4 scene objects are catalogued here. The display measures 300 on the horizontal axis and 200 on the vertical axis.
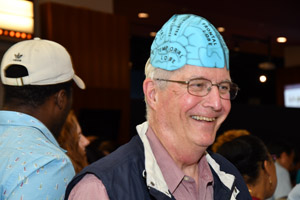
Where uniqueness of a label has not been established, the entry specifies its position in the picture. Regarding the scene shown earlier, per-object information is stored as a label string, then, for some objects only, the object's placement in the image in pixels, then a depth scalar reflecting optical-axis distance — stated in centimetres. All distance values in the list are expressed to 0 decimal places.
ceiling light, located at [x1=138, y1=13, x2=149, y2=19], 990
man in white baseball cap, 157
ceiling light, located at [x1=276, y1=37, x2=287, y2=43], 1145
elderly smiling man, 134
